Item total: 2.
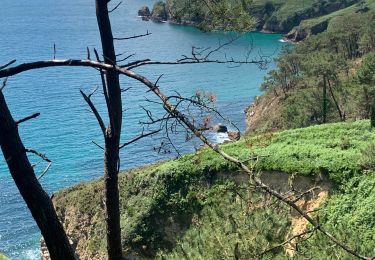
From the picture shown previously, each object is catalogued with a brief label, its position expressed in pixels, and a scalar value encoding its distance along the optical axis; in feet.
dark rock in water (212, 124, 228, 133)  219.41
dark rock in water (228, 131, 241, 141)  210.15
